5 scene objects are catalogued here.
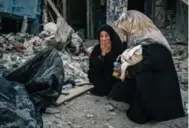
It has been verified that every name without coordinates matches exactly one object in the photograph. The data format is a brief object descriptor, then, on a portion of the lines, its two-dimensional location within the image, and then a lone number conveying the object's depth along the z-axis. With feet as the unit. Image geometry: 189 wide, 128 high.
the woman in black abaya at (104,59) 17.66
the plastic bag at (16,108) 12.98
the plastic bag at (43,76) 15.75
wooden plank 16.87
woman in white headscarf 15.33
